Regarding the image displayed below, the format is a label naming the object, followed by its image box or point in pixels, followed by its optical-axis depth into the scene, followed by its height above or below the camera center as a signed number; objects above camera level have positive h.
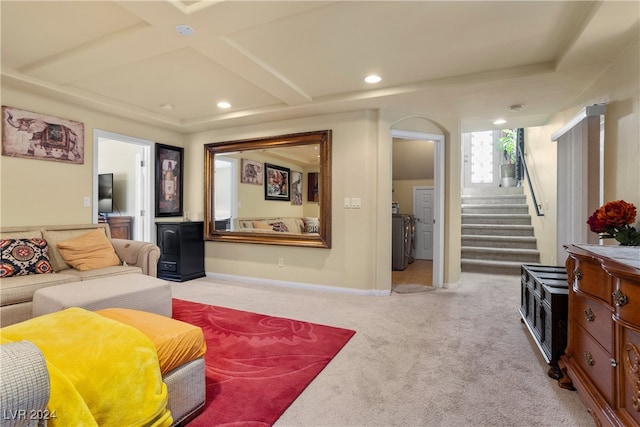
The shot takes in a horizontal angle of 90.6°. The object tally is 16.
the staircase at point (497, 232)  5.33 -0.38
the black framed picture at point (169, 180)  4.83 +0.49
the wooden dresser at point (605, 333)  1.26 -0.57
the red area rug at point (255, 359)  1.69 -1.04
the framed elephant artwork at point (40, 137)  3.27 +0.82
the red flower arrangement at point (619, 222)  1.95 -0.06
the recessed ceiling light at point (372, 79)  3.11 +1.33
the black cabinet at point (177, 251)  4.63 -0.59
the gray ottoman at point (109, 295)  2.25 -0.63
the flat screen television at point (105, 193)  5.80 +0.34
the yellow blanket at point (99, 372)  1.05 -0.62
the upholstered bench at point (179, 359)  1.51 -0.74
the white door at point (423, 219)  7.04 -0.16
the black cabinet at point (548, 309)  2.02 -0.68
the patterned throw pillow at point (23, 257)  2.86 -0.44
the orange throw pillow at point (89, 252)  3.24 -0.43
